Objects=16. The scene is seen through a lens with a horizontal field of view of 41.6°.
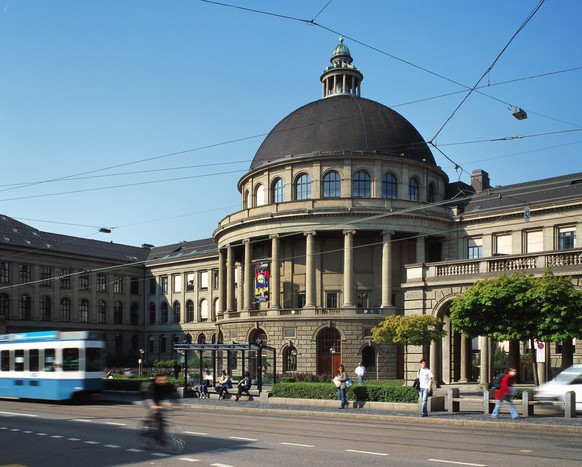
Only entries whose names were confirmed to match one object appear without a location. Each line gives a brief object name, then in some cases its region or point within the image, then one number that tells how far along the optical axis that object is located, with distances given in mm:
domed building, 66750
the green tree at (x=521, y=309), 33500
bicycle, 17070
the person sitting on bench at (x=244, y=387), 38594
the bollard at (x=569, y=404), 25969
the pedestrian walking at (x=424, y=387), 28094
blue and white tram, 34781
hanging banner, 69000
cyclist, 17312
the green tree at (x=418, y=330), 43688
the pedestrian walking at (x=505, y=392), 25594
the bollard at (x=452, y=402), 29234
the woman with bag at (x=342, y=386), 32219
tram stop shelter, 40438
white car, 28078
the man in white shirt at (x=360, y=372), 43250
